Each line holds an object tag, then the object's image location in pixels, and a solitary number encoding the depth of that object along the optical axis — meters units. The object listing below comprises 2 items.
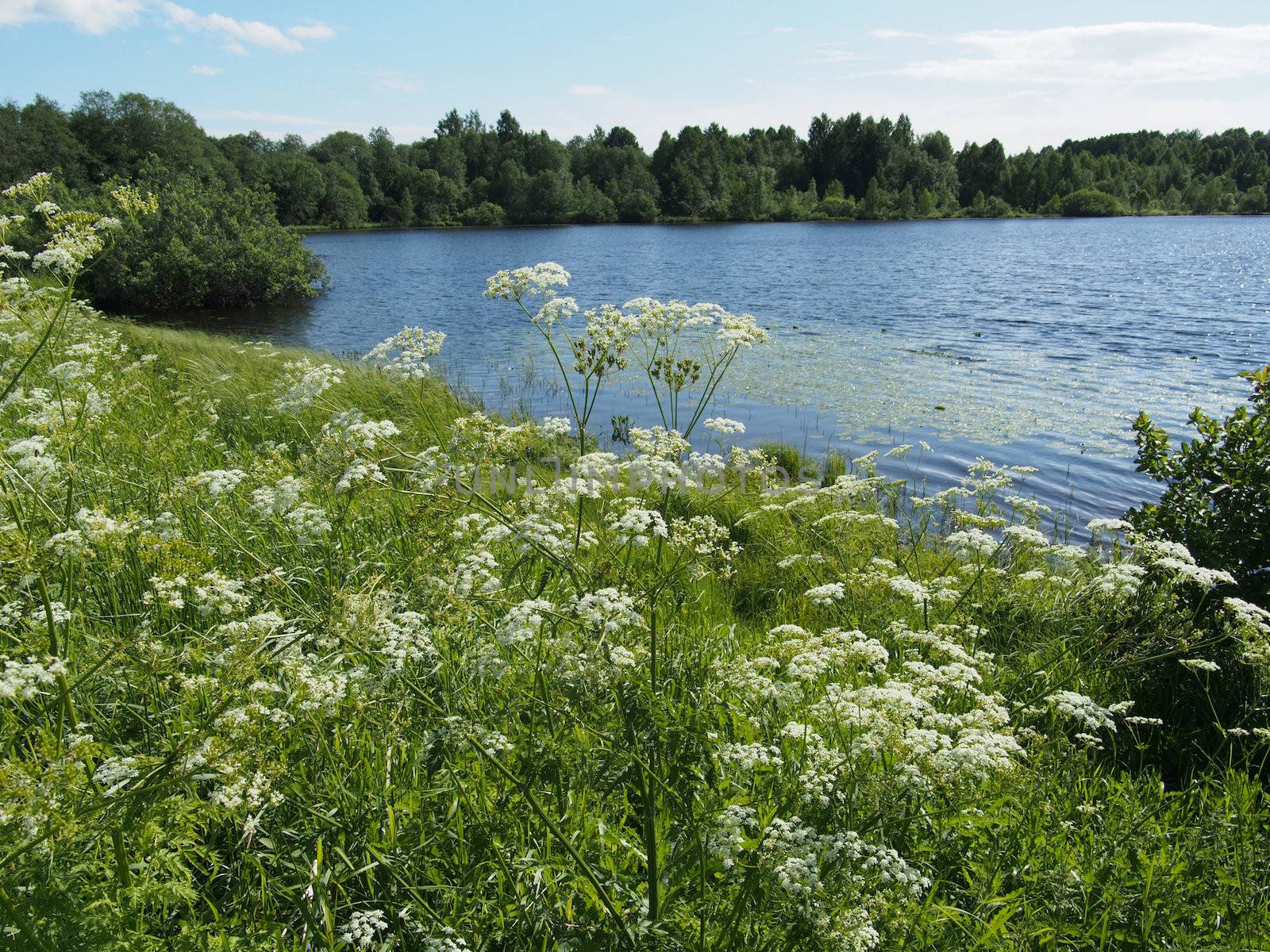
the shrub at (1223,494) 5.04
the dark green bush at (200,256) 30.53
